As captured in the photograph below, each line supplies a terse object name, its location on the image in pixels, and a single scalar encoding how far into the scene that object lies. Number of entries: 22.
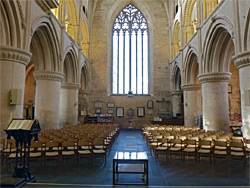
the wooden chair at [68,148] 5.92
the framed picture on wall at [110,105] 22.95
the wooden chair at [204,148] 6.30
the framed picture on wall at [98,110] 22.87
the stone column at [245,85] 8.27
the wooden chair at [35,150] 5.65
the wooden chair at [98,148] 6.19
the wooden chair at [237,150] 5.99
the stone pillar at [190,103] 17.03
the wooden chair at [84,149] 6.05
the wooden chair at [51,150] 5.78
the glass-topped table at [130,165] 4.48
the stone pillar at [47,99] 12.14
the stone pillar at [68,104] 16.81
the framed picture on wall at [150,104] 22.94
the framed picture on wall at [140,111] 22.83
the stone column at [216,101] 12.34
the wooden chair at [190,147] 6.45
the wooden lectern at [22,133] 4.52
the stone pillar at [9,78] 7.70
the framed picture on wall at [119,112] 22.81
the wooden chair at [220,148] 6.17
